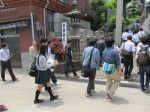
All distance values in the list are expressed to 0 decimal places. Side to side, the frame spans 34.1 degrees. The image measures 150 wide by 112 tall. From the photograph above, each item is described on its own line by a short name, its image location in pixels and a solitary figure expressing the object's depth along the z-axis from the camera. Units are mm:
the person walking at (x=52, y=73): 9285
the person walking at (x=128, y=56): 9562
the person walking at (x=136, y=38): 13969
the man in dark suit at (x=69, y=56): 10877
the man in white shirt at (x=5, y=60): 10959
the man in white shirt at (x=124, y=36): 14631
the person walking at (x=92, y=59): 7766
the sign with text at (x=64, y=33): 13208
